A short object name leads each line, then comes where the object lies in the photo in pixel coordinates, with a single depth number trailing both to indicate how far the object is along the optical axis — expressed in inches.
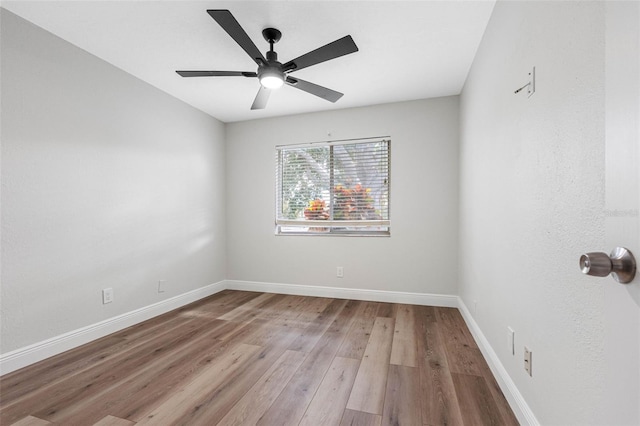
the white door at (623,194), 21.7
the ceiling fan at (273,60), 66.4
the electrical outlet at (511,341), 61.5
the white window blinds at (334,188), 141.6
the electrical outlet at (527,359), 53.1
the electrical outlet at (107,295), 100.6
